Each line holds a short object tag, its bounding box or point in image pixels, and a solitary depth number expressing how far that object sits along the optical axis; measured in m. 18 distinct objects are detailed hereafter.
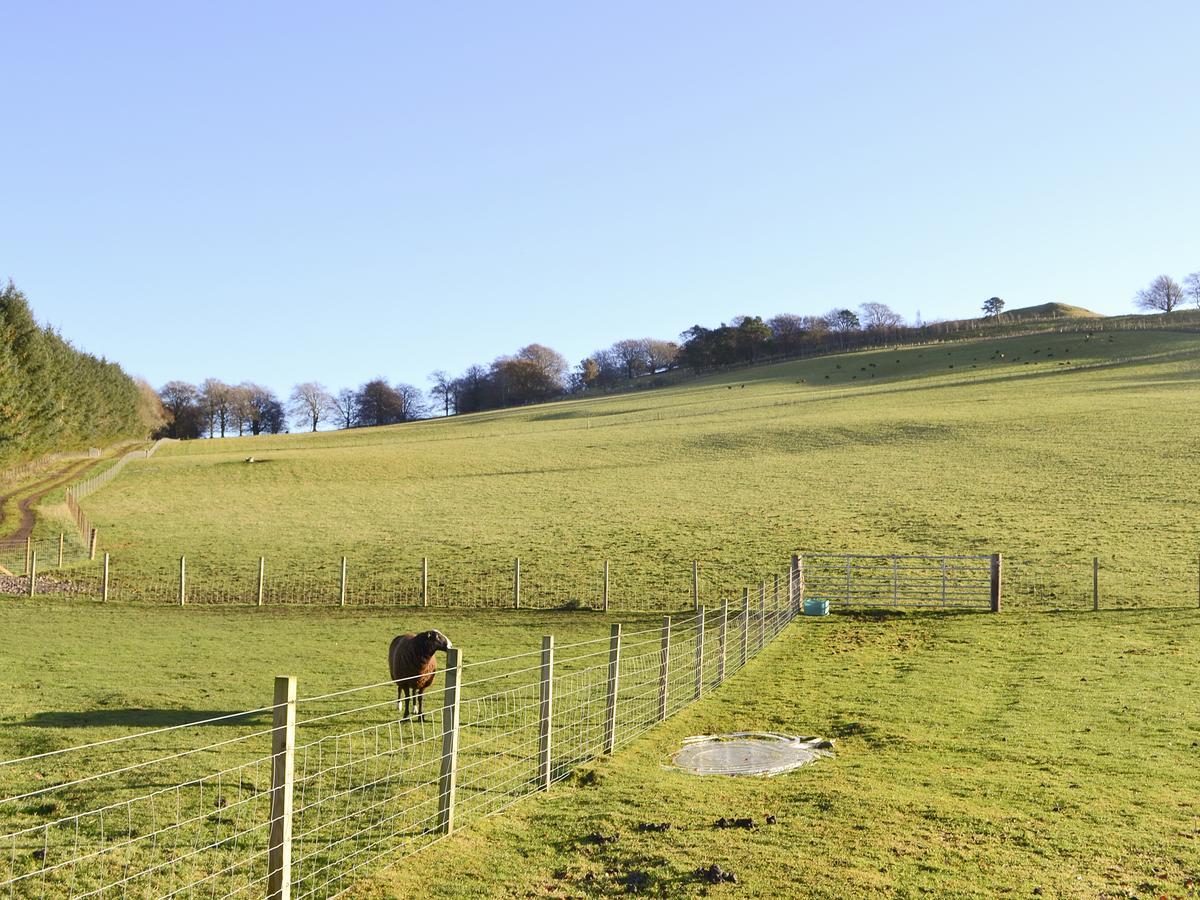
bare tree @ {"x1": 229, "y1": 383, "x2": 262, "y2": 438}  148.50
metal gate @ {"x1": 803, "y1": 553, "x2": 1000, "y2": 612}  26.20
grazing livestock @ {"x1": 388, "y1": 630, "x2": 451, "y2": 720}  13.23
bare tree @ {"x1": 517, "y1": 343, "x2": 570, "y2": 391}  158.12
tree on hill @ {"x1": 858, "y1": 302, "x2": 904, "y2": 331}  174.12
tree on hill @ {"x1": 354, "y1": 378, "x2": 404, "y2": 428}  164.50
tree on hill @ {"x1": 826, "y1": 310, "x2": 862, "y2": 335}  160.88
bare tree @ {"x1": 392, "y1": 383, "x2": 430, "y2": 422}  169.12
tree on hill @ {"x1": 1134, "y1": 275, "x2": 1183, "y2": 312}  157.25
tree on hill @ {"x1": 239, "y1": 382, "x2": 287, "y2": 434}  151.25
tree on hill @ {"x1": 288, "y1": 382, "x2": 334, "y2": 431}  159.75
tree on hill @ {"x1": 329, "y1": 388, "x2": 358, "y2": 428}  164.75
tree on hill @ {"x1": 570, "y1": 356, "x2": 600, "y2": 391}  167.50
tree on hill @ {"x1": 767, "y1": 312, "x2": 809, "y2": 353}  137.75
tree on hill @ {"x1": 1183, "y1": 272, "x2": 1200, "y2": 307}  155.12
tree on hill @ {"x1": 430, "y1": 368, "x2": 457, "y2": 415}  173.12
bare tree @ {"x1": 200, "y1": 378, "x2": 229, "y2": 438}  146.25
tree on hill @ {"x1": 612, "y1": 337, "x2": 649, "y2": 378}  172.12
